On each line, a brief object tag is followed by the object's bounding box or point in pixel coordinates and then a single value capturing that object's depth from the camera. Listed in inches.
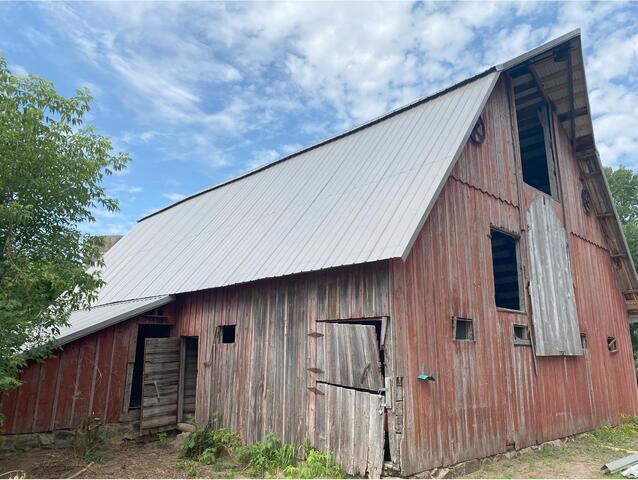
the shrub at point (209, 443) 394.0
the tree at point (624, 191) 1083.3
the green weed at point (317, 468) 300.5
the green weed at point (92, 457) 382.9
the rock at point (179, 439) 434.7
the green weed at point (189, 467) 346.9
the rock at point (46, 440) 402.6
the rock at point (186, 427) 458.2
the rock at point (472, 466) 323.0
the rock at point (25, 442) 388.8
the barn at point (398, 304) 315.3
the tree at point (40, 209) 297.6
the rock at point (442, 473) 302.2
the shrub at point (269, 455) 337.7
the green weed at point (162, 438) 448.1
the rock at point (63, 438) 410.9
